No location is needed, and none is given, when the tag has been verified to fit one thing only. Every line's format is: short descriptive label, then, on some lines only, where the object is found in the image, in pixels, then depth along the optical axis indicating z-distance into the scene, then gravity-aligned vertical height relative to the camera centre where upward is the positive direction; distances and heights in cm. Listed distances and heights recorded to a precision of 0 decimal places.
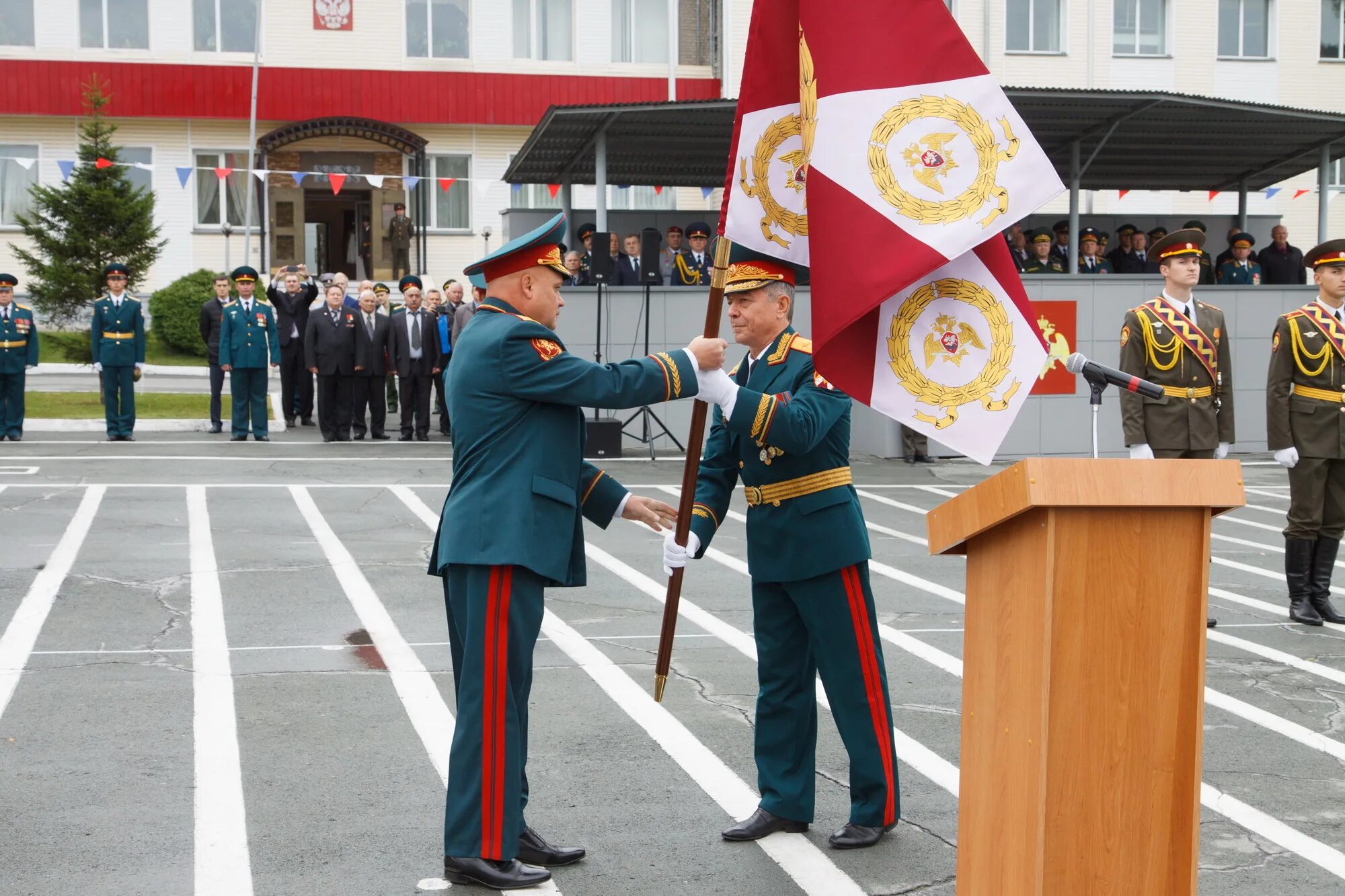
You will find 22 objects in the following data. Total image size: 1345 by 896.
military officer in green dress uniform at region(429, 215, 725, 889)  466 -62
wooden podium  339 -80
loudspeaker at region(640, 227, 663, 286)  1723 +75
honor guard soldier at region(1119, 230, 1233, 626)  860 -28
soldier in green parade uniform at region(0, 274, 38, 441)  1822 -54
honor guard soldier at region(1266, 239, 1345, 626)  878 -61
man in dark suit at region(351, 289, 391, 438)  1914 -58
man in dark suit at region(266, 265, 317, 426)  2089 -31
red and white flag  437 +31
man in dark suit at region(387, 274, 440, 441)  1950 -54
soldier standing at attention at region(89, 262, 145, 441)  1831 -40
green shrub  3350 +15
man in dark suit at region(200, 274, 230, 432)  1944 -18
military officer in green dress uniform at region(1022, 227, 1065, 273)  2039 +92
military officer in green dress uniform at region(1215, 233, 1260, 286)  2189 +82
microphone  395 -15
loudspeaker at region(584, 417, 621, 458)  1711 -136
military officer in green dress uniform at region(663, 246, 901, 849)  506 -91
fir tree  2988 +174
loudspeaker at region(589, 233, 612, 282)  1719 +72
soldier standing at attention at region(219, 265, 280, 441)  1859 -45
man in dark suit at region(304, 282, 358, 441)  1894 -51
